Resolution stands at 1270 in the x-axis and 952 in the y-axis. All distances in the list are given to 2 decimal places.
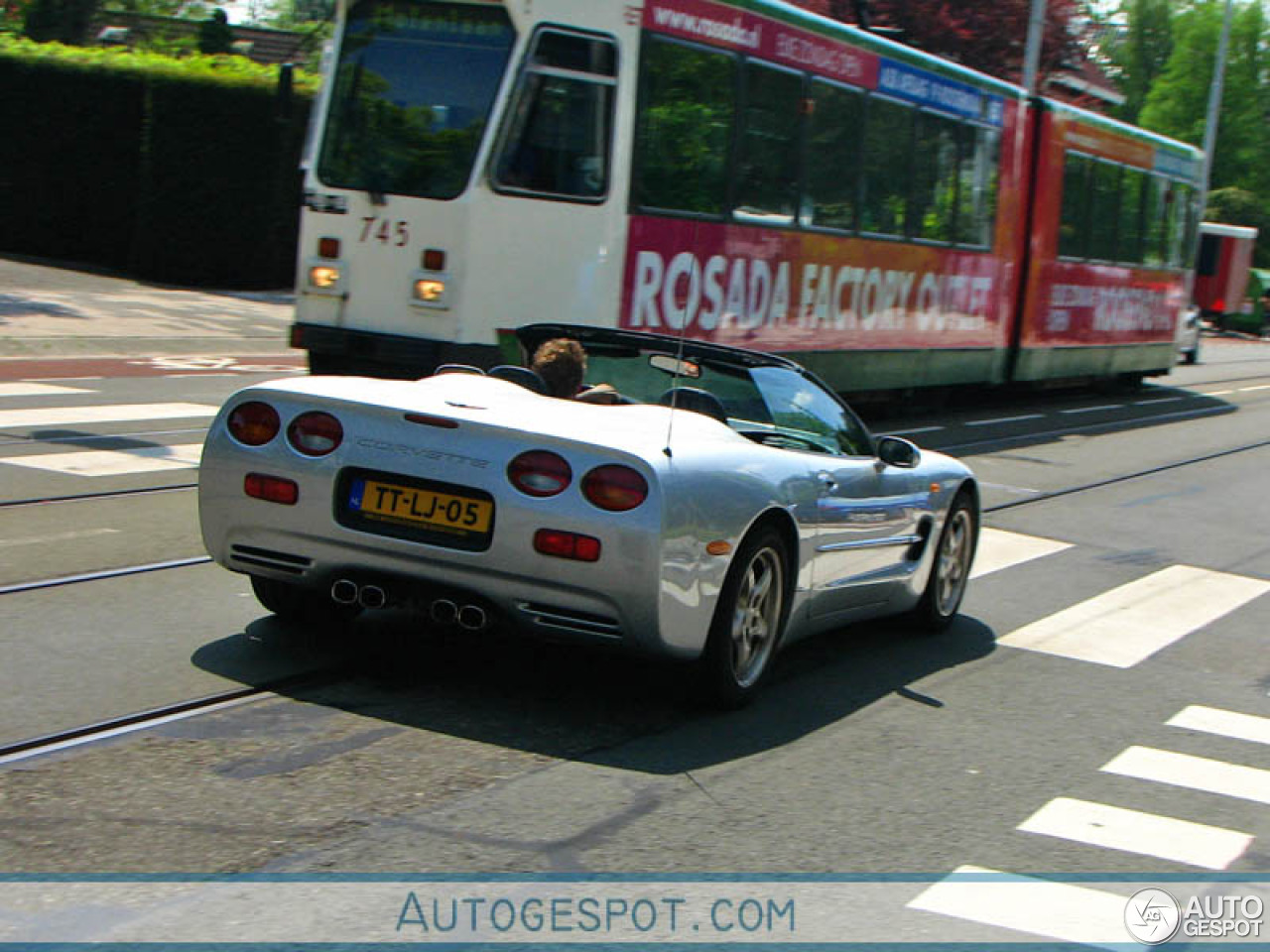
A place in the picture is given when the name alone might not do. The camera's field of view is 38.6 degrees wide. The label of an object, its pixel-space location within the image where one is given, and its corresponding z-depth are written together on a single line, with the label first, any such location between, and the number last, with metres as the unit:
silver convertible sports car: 5.39
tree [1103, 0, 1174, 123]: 94.69
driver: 6.48
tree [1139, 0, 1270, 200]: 77.19
